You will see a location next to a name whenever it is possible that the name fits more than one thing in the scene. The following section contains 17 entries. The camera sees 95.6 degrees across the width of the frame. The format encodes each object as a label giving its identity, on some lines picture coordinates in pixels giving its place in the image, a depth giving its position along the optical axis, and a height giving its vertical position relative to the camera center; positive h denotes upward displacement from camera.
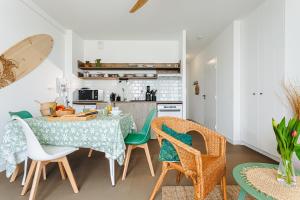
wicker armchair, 0.99 -0.53
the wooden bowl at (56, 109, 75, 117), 1.66 -0.18
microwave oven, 3.45 +0.09
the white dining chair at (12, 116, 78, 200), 1.30 -0.57
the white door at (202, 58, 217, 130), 3.87 +0.13
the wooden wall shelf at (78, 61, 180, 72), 3.61 +0.85
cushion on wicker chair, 1.28 -0.47
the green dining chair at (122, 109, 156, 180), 1.75 -0.55
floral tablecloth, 1.47 -0.42
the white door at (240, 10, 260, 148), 2.52 +0.36
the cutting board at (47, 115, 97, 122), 1.51 -0.23
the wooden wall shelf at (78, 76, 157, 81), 3.66 +0.54
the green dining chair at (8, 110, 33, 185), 1.69 -0.26
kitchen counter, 3.31 -0.10
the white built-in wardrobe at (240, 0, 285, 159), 2.06 +0.42
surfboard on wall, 1.99 +0.66
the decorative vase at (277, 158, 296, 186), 0.87 -0.49
